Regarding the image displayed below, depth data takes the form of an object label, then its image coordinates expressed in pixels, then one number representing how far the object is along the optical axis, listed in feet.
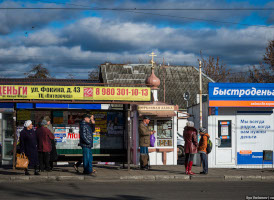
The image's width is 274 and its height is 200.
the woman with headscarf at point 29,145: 46.98
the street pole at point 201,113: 61.41
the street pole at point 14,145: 52.60
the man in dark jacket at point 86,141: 47.78
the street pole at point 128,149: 52.85
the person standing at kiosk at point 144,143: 53.93
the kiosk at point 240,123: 60.49
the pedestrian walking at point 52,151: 52.38
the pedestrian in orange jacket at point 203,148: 50.75
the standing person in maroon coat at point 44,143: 49.42
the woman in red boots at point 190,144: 49.84
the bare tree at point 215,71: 226.17
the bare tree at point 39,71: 197.57
